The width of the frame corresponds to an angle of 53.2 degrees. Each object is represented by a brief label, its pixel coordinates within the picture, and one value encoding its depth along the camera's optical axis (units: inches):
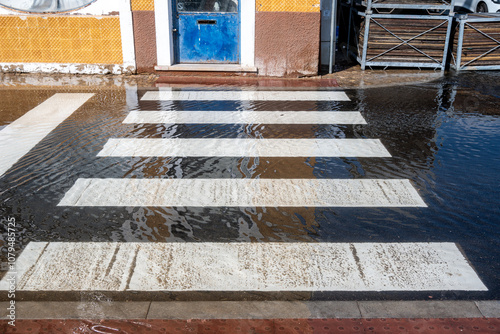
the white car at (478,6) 592.7
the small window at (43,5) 417.1
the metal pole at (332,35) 430.3
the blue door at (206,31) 425.4
